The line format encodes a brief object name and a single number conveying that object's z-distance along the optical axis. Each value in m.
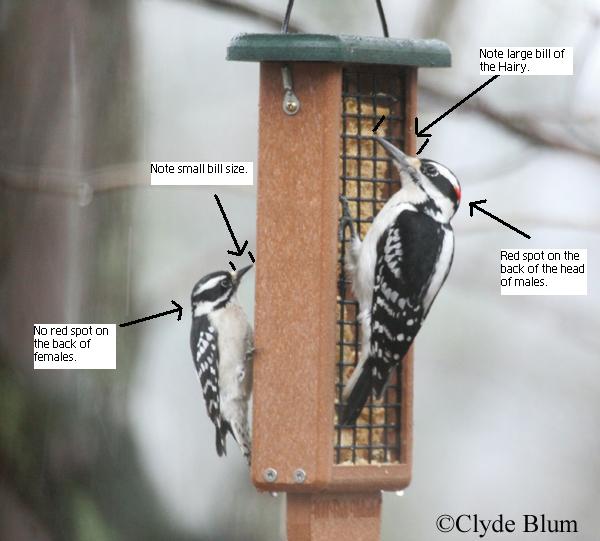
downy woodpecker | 8.25
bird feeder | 7.45
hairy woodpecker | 7.59
